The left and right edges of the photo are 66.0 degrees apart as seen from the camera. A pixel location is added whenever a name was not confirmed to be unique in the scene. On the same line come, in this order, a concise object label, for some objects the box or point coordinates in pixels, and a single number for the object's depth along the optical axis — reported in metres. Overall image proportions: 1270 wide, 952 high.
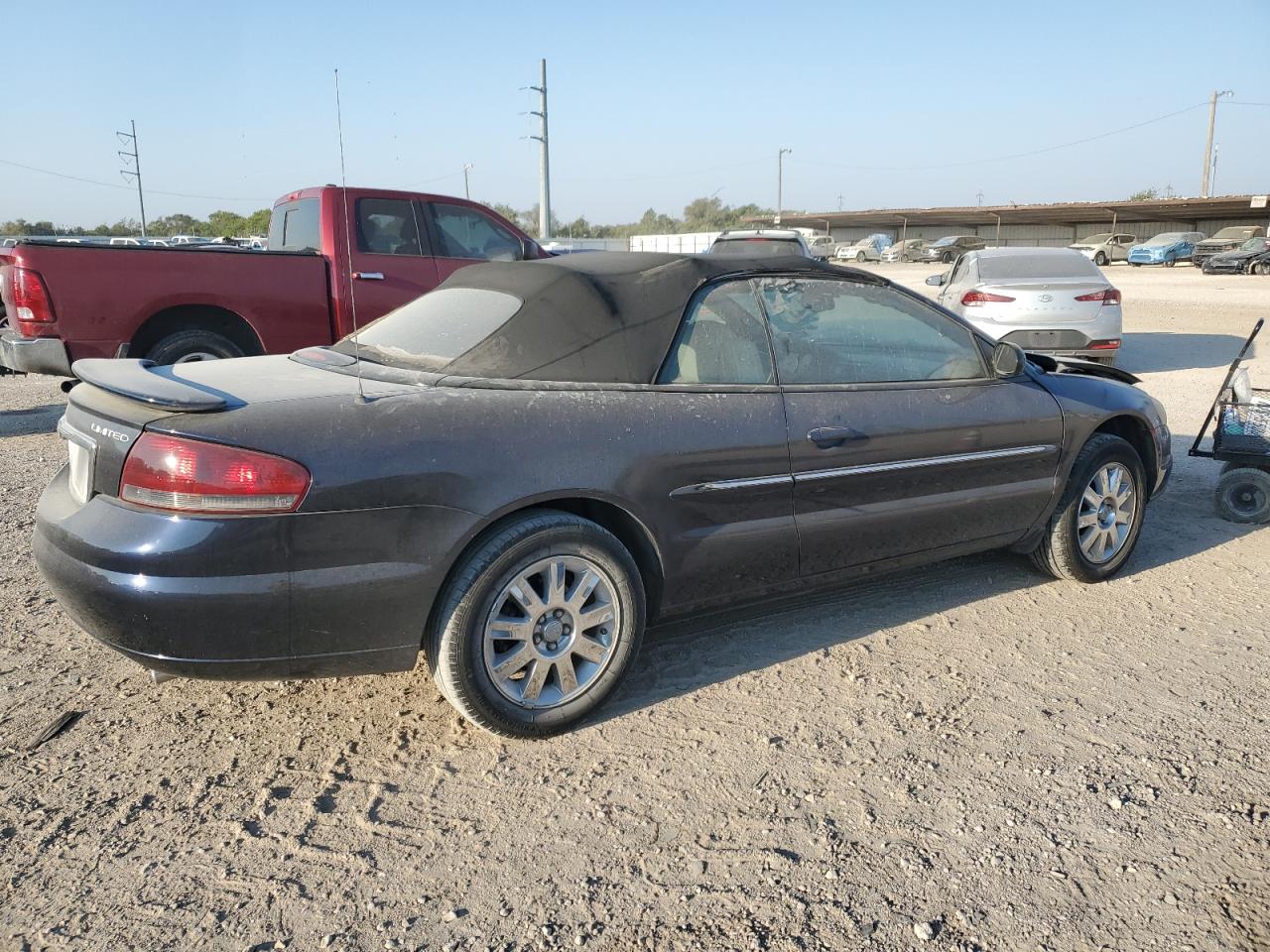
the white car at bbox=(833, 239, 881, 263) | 57.16
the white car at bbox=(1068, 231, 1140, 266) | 42.24
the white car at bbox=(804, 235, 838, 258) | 54.06
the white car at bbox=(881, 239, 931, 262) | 54.56
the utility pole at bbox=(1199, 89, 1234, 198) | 58.31
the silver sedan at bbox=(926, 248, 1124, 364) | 10.98
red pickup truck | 6.93
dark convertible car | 2.80
